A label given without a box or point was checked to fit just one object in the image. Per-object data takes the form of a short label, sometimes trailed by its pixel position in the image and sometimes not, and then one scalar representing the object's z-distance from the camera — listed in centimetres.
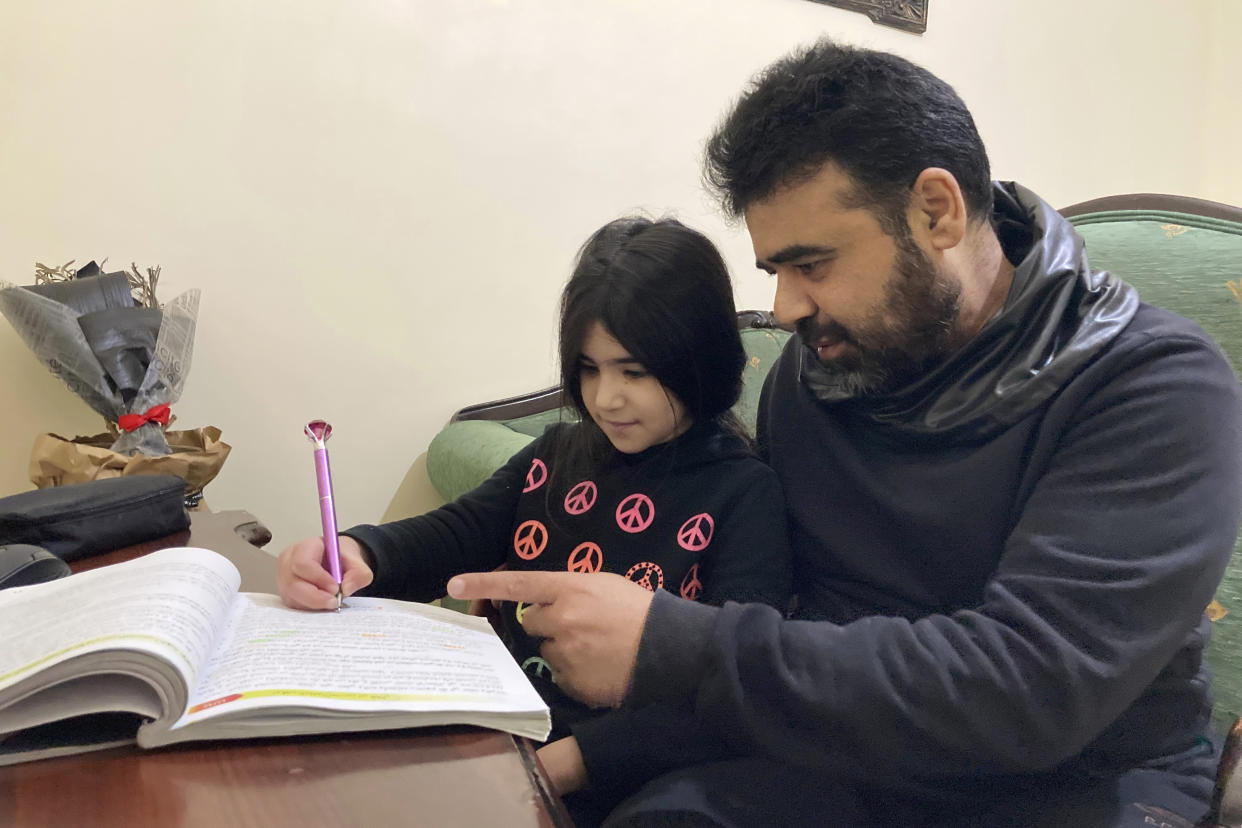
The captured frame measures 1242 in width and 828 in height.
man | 57
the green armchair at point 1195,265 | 85
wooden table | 39
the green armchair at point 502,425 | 157
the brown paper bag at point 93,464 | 136
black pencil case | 94
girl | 89
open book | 45
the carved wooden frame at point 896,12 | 236
